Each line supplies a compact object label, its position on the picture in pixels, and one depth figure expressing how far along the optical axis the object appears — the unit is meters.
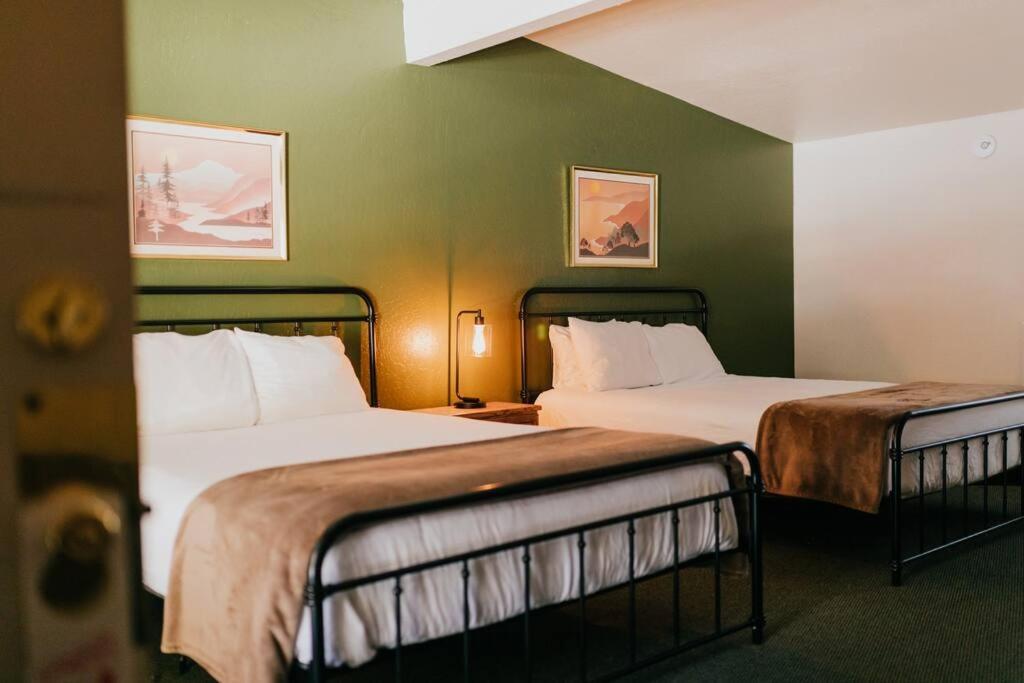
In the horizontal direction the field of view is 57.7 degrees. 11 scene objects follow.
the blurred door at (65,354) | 0.23
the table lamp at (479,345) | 4.58
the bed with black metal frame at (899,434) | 3.43
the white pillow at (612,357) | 4.80
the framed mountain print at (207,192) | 3.69
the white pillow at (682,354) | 5.14
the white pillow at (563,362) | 4.88
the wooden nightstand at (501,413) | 4.34
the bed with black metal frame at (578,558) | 1.85
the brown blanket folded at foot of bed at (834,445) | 3.53
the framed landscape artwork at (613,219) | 5.36
